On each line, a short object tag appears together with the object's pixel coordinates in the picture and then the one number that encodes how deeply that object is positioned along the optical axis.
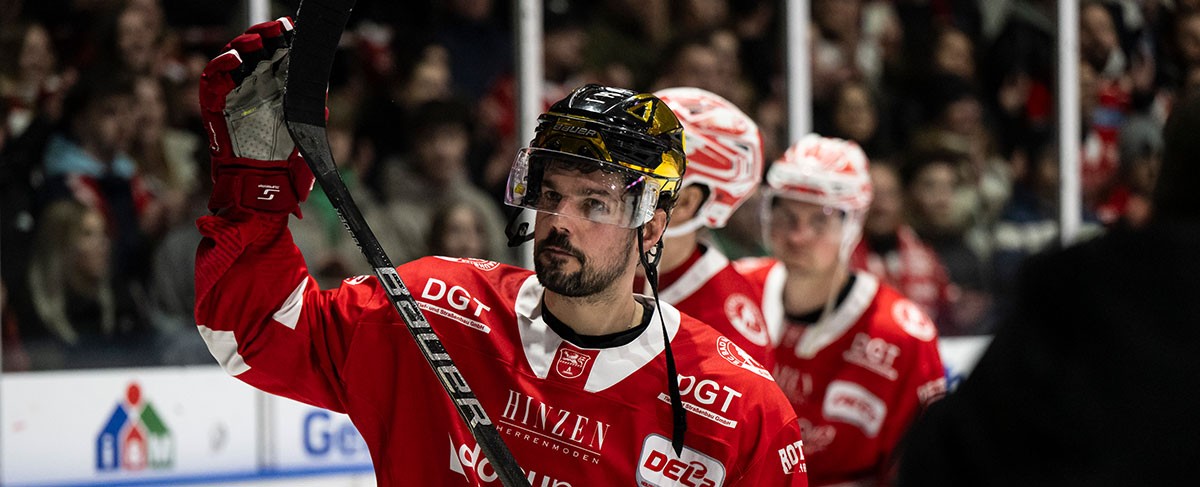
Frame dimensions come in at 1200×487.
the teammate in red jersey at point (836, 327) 6.79
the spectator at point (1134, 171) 12.73
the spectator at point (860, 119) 11.55
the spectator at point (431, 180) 9.94
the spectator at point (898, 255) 11.40
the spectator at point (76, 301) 8.95
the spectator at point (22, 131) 8.83
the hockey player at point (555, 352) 3.98
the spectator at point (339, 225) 9.61
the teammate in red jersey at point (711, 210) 5.42
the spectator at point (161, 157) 9.16
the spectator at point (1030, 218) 12.41
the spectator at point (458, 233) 9.92
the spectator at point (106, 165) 8.96
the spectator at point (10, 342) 8.86
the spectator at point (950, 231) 11.81
